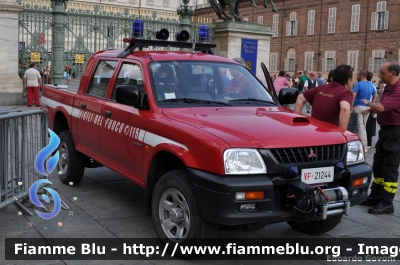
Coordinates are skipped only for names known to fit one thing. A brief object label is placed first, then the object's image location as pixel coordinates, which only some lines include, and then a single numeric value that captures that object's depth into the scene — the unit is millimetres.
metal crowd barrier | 4902
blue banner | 19234
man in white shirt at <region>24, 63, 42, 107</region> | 16438
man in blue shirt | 10039
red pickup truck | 3936
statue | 18797
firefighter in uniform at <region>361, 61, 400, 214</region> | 5953
